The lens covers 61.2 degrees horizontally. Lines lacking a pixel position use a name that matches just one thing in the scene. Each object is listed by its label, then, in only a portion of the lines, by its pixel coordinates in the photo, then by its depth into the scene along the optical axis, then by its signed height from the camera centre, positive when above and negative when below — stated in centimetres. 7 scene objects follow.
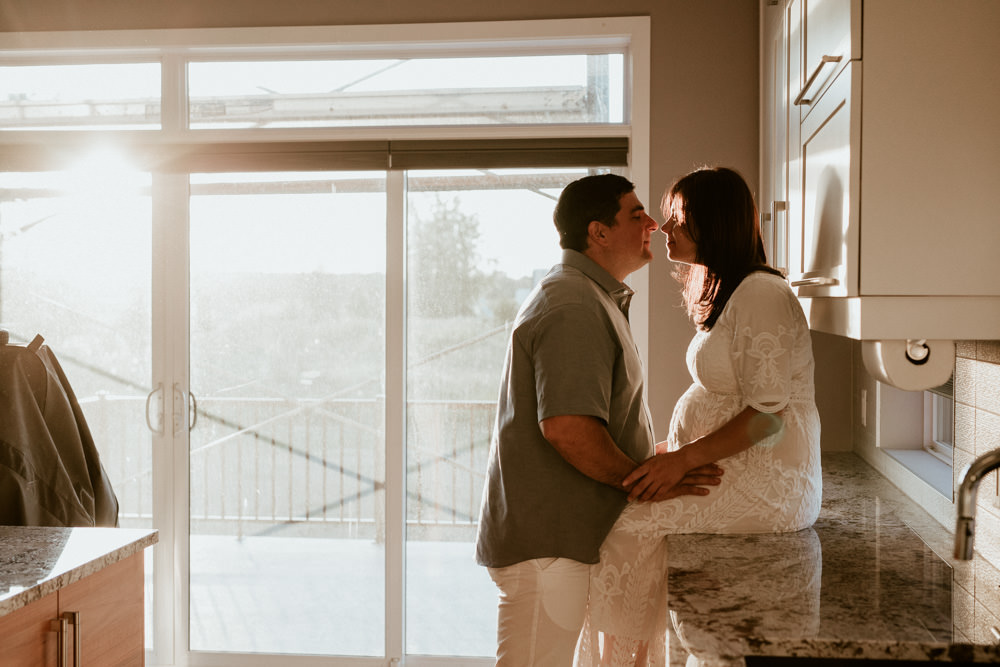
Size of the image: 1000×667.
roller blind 299 +59
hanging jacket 226 -38
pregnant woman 166 -22
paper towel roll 141 -7
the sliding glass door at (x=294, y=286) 307 +12
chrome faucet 111 -24
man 176 -29
